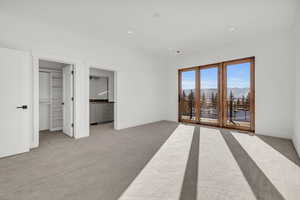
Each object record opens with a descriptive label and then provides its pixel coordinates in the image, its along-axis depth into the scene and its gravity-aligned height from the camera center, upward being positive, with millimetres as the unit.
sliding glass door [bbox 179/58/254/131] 4395 +178
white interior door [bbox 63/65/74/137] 3809 -34
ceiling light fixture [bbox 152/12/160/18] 2814 +1772
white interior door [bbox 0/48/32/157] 2534 -65
